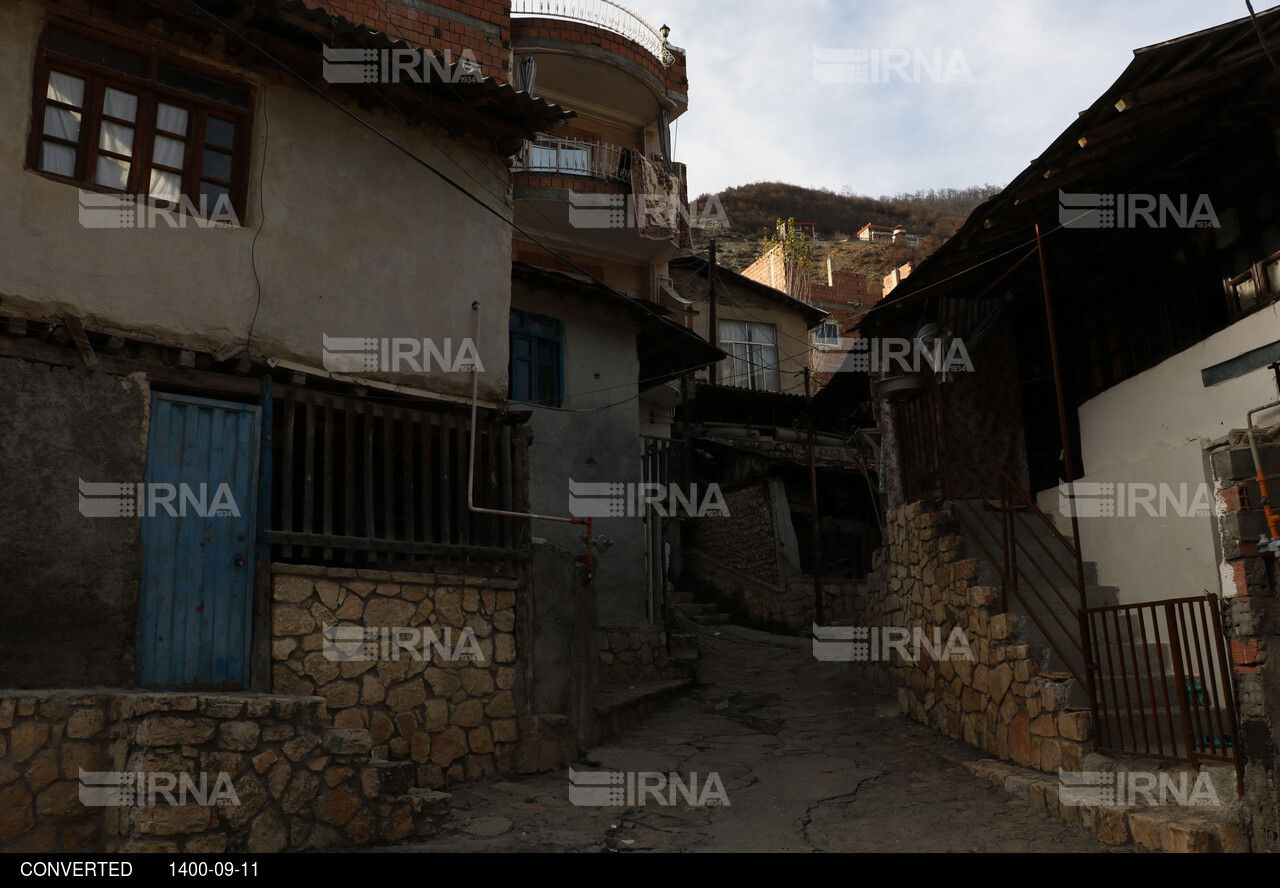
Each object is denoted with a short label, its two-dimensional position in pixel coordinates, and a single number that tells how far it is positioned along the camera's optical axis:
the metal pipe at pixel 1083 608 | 7.34
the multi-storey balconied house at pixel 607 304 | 14.39
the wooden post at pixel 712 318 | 24.47
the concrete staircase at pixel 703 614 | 18.39
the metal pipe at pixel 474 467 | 9.09
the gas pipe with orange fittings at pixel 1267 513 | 6.15
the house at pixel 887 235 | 51.38
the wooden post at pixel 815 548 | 16.73
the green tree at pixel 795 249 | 32.06
